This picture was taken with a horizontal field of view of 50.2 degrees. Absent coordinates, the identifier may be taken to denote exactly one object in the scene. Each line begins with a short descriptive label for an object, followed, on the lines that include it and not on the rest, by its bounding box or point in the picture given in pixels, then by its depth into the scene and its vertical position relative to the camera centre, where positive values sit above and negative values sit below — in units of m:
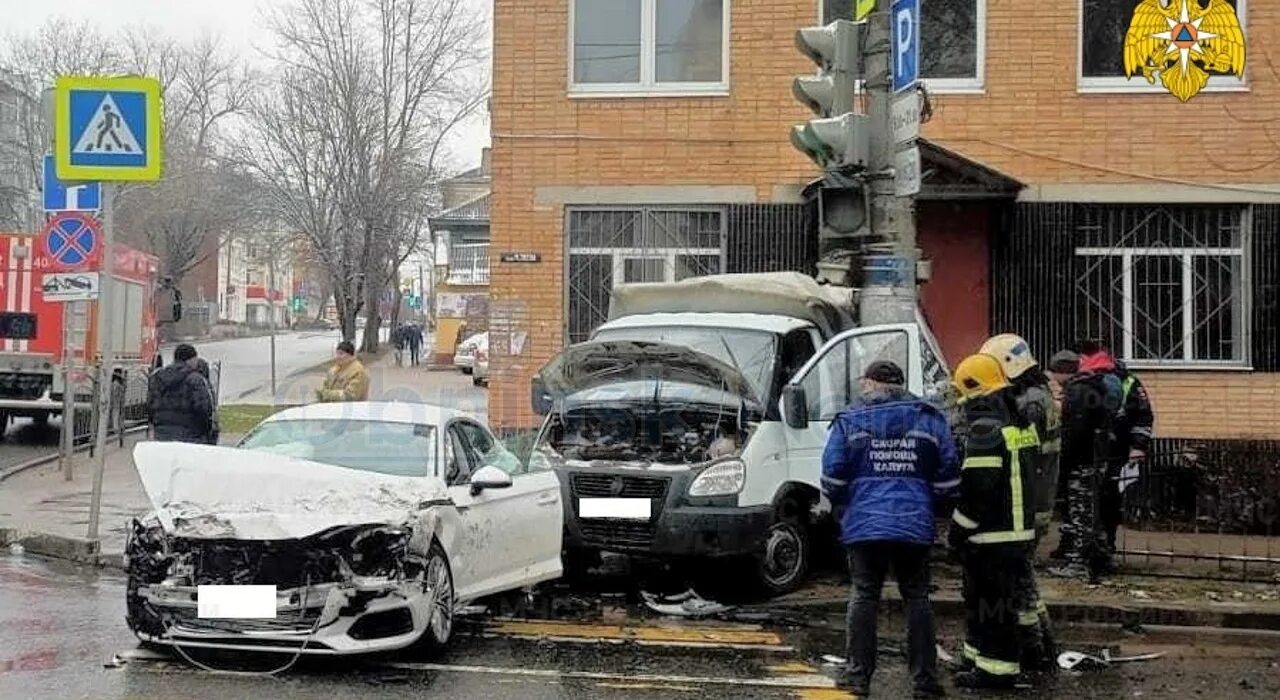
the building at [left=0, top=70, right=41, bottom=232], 54.62 +7.73
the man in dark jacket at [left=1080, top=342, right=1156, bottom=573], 10.30 -0.51
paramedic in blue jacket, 6.82 -0.68
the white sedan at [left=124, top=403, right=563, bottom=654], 6.89 -1.04
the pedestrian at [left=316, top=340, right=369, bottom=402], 13.58 -0.28
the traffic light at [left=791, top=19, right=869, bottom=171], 9.44 +1.87
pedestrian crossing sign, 10.85 +1.73
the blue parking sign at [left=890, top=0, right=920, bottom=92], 9.26 +2.18
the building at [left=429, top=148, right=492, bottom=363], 48.03 +3.14
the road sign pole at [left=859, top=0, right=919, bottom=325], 9.54 +1.28
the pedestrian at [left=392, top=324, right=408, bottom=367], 44.25 +0.40
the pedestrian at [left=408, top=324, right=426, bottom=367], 45.19 +0.35
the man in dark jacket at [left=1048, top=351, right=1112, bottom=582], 9.92 -0.66
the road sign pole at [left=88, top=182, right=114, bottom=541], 10.95 +0.01
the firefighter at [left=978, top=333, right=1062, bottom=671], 7.40 -0.38
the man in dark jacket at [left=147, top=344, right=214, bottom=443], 12.54 -0.51
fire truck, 19.36 +0.08
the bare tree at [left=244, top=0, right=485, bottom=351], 31.86 +5.76
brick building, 15.03 +2.02
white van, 9.27 -0.49
